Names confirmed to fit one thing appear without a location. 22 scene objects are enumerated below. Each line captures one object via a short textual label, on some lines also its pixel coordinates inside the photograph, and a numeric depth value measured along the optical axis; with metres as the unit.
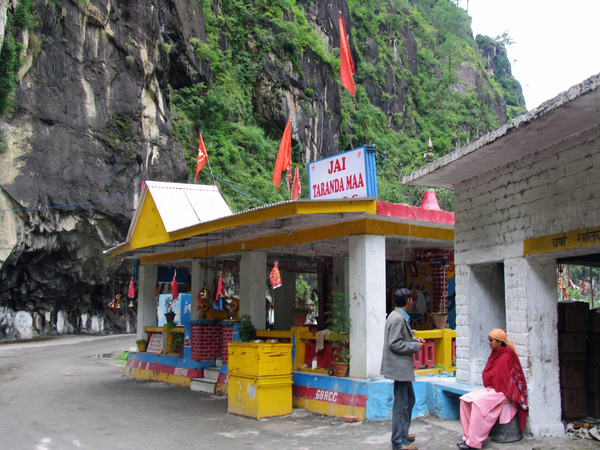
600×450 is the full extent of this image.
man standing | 5.77
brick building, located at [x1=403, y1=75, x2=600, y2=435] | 5.56
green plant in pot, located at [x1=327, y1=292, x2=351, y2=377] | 8.62
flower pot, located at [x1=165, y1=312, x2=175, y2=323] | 14.39
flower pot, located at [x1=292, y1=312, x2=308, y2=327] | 10.61
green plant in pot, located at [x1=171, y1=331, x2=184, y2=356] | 13.25
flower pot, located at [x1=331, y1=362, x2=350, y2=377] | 8.58
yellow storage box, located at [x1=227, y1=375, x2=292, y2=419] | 8.42
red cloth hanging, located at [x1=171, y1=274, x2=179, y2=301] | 13.09
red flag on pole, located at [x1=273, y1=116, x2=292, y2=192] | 14.99
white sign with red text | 9.27
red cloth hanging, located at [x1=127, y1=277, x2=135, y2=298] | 14.20
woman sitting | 6.02
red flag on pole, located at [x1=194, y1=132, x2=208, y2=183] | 18.38
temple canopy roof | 8.29
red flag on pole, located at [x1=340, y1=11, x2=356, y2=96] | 12.02
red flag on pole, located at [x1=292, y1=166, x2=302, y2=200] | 14.83
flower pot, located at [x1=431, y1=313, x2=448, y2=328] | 10.44
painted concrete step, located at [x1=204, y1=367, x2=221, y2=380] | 11.67
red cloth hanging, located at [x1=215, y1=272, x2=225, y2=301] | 11.84
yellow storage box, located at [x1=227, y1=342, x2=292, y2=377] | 8.44
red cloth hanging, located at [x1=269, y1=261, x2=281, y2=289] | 9.59
